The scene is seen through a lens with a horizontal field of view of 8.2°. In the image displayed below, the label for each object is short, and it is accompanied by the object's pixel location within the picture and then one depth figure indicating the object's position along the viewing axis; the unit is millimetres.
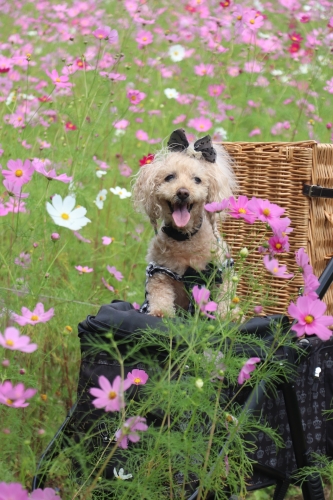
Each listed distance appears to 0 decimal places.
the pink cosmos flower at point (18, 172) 3485
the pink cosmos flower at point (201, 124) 4360
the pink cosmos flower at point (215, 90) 4528
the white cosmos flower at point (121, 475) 3365
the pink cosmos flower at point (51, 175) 3511
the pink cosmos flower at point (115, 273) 3949
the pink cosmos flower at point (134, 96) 4103
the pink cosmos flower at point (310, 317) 3280
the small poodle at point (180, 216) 3675
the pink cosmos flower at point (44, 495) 3237
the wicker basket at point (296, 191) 3711
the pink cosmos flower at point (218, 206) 3378
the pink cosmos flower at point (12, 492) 3172
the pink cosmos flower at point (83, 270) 3805
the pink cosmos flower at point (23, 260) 3742
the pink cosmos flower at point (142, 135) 4464
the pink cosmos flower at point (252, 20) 4150
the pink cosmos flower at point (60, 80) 3791
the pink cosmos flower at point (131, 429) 3172
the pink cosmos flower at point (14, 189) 3482
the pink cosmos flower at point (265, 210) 3349
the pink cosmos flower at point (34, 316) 3294
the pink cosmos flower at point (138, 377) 3311
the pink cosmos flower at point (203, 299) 3273
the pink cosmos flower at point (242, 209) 3365
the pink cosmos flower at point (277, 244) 3352
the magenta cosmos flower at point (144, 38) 4209
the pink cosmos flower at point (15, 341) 3174
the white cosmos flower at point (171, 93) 4625
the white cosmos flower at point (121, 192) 4139
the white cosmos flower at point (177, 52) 4771
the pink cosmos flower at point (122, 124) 4389
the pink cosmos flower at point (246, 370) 3287
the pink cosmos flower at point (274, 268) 3266
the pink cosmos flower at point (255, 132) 4712
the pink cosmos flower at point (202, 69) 4447
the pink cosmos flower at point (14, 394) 3201
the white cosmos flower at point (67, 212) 3498
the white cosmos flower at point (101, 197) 4067
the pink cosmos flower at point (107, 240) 4008
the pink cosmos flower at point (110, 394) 3164
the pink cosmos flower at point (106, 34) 3868
